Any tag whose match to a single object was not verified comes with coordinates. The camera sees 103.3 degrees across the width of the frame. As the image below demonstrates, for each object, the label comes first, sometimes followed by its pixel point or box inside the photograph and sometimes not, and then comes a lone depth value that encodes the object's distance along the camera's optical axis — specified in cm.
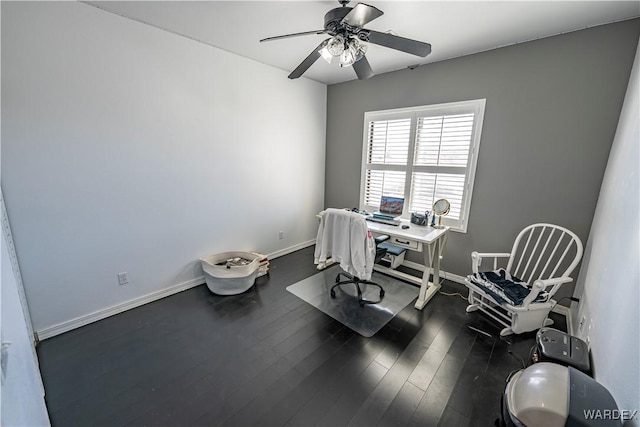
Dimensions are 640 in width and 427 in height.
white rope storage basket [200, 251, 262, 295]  264
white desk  250
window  279
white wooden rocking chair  205
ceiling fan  151
